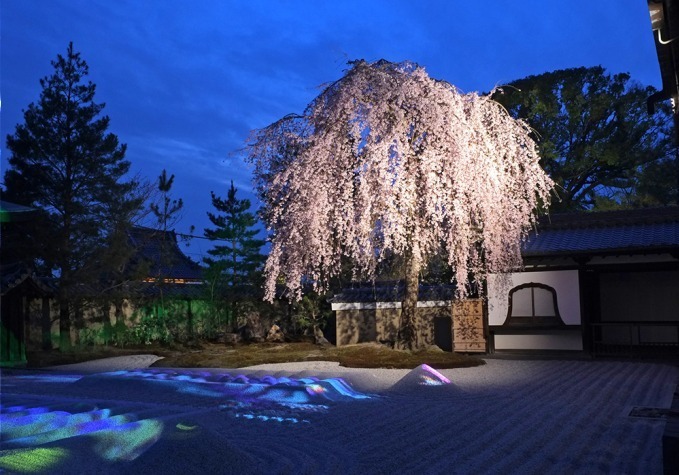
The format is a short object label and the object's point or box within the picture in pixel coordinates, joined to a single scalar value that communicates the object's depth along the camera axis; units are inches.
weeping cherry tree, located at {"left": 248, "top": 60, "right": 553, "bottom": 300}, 474.9
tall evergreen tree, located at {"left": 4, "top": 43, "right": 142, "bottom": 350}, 701.3
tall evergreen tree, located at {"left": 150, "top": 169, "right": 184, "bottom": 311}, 898.6
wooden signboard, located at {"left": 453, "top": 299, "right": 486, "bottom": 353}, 613.6
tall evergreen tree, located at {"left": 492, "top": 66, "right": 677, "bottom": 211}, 1026.1
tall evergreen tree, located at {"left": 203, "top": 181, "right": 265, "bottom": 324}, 892.6
